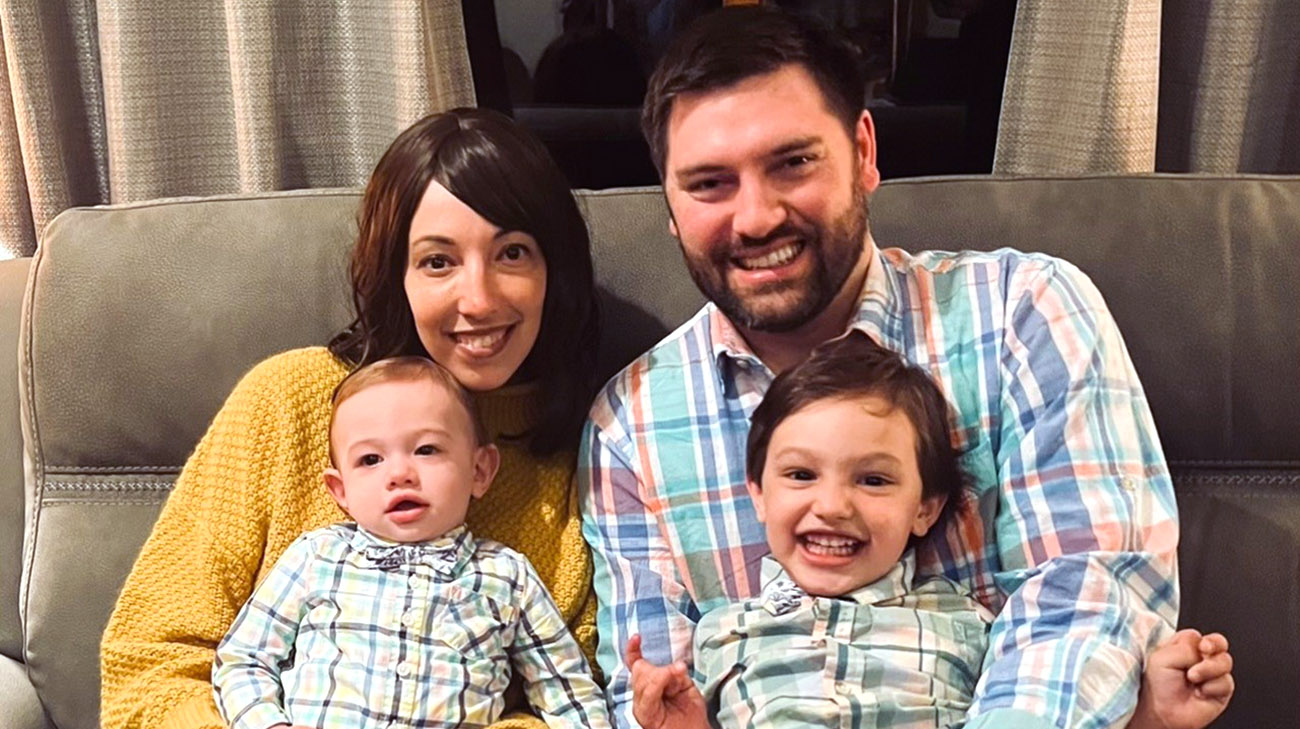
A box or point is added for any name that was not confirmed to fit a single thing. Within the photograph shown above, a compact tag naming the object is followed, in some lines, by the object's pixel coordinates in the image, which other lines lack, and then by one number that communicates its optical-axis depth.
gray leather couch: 1.62
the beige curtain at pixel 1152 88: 1.96
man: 1.37
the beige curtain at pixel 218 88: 2.01
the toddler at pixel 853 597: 1.35
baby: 1.44
